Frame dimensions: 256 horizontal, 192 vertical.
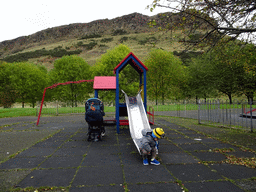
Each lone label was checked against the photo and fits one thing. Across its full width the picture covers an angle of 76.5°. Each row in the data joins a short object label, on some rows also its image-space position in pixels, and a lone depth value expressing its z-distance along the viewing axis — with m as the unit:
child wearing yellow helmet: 4.65
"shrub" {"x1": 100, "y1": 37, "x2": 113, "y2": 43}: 139.57
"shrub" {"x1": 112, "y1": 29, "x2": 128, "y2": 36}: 166.62
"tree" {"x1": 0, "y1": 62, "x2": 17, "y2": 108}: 31.19
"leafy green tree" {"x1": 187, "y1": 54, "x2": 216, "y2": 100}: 35.59
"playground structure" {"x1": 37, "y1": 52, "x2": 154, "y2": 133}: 9.65
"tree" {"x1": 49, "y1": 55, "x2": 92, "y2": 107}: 37.19
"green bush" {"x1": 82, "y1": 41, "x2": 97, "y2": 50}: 128.23
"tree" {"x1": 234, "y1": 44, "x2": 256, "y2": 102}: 29.27
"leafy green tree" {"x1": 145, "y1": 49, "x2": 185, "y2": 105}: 35.59
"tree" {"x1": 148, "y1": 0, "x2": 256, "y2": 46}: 6.13
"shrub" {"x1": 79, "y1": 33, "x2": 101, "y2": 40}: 158.69
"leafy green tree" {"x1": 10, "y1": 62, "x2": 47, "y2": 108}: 36.63
